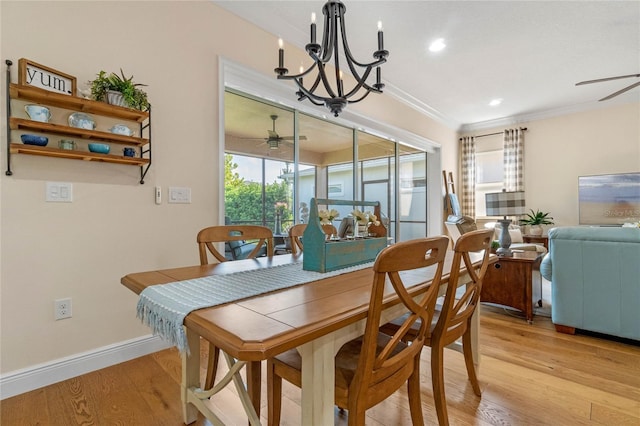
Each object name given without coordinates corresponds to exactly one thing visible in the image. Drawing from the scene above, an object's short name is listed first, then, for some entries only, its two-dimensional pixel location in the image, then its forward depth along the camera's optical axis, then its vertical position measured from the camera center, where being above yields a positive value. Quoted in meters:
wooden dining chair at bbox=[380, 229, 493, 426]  1.25 -0.49
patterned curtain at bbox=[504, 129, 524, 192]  5.59 +0.97
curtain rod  5.62 +1.53
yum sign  1.62 +0.75
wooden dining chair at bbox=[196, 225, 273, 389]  1.54 -0.15
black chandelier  1.63 +0.86
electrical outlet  1.80 -0.58
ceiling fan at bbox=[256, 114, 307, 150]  3.29 +0.80
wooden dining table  0.70 -0.28
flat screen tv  4.68 +0.20
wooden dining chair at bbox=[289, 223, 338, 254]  2.01 -0.16
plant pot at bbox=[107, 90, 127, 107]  1.86 +0.71
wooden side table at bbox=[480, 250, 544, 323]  2.71 -0.67
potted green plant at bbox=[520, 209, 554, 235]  5.22 -0.17
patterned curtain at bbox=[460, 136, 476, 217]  6.09 +0.69
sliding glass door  3.01 +0.59
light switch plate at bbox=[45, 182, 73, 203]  1.77 +0.12
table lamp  3.11 +0.05
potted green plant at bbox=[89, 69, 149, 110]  1.85 +0.75
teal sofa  2.20 -0.52
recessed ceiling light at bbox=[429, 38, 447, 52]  3.11 +1.75
